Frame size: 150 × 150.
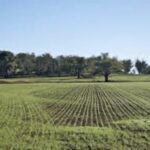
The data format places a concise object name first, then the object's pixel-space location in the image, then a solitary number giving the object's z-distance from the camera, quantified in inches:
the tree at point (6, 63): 6127.0
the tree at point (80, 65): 6248.0
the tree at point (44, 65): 6737.2
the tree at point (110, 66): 5311.0
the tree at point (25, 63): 6565.0
